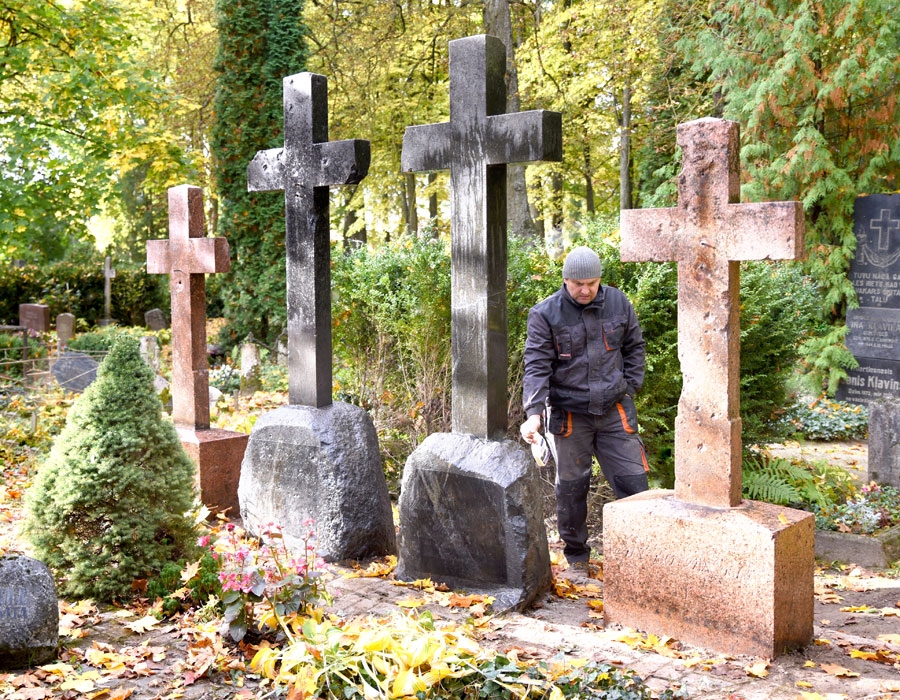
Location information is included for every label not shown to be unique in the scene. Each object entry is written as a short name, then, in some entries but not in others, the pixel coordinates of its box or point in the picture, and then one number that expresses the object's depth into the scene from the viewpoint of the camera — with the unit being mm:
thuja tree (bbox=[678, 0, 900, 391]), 11320
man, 5160
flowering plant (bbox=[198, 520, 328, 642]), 3838
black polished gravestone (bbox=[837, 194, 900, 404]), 11586
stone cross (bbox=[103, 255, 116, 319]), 22328
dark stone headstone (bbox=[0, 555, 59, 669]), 3639
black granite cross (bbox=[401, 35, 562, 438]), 4781
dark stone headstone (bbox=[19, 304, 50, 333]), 17969
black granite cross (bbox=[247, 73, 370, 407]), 5681
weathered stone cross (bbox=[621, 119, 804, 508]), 4055
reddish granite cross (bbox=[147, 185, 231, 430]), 6719
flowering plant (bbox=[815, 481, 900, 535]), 6855
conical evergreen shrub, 4449
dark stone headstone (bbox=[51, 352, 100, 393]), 11586
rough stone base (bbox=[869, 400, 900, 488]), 7586
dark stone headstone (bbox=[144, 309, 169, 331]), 21484
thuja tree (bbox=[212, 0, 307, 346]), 15125
